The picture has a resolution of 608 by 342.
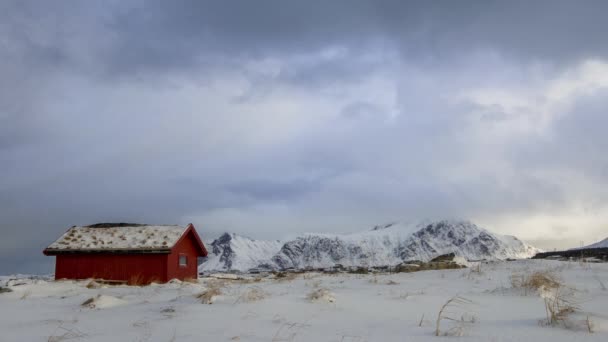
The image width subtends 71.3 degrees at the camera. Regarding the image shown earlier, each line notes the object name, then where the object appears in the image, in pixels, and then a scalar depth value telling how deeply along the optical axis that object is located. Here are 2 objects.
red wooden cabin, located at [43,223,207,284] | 24.23
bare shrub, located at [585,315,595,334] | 3.27
